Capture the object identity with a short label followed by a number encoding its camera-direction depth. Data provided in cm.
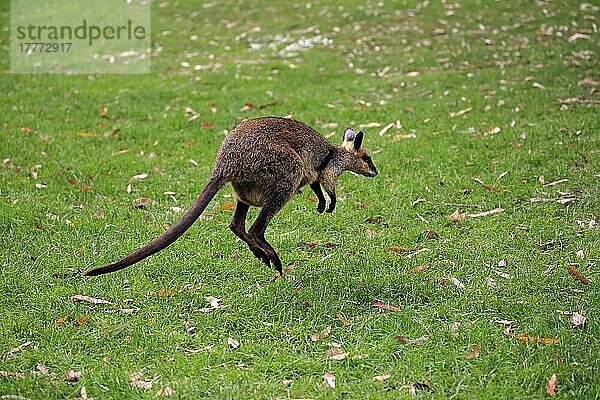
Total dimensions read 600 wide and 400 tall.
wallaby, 1145
